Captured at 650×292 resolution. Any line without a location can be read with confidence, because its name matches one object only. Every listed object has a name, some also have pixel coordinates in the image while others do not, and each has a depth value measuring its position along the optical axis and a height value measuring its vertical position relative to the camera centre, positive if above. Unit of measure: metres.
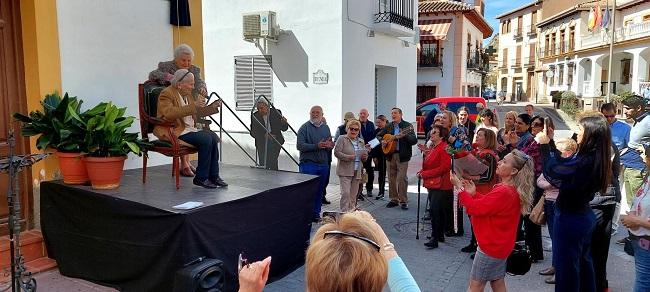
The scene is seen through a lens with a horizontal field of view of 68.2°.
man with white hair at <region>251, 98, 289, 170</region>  8.33 -0.48
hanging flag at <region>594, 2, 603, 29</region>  31.70 +5.38
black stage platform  3.92 -1.13
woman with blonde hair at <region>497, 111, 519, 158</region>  6.07 -0.45
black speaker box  1.74 -0.64
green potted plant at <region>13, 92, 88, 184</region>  4.40 -0.26
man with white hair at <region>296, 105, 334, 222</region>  6.93 -0.65
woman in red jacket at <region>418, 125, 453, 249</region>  6.04 -1.00
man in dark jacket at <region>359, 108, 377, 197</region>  8.87 -0.52
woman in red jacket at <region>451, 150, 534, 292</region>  3.72 -0.91
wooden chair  4.66 -0.23
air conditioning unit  10.30 +1.63
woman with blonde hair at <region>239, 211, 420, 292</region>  1.45 -0.50
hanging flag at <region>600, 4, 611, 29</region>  29.23 +4.84
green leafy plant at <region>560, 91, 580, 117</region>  28.77 -0.31
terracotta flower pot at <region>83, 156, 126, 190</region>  4.45 -0.64
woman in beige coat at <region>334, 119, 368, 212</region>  6.89 -0.85
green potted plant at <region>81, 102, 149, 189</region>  4.41 -0.38
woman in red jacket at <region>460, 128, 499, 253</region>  5.23 -0.64
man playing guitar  8.11 -0.97
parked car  16.44 -0.20
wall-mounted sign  10.13 +0.50
